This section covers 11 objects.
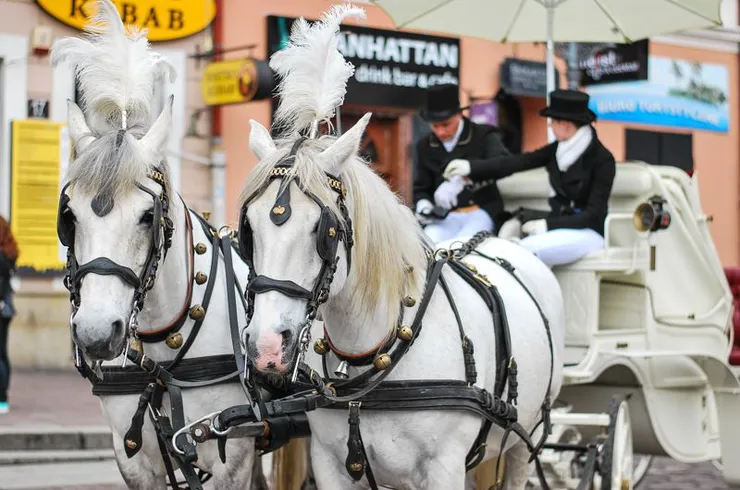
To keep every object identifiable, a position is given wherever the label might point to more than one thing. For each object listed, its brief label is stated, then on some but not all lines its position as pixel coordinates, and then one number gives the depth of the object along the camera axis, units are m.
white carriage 12.93
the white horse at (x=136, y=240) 7.95
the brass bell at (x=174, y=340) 9.03
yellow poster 25.44
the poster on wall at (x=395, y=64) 29.83
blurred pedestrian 20.60
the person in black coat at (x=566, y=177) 12.61
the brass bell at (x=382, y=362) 8.18
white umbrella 15.09
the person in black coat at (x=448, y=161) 13.01
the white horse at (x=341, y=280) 7.30
